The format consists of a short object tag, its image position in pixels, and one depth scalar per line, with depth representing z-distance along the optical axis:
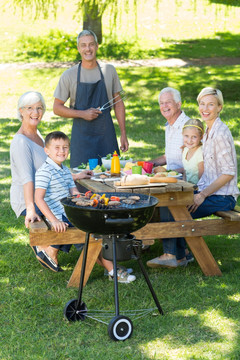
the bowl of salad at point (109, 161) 5.62
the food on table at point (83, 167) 5.61
